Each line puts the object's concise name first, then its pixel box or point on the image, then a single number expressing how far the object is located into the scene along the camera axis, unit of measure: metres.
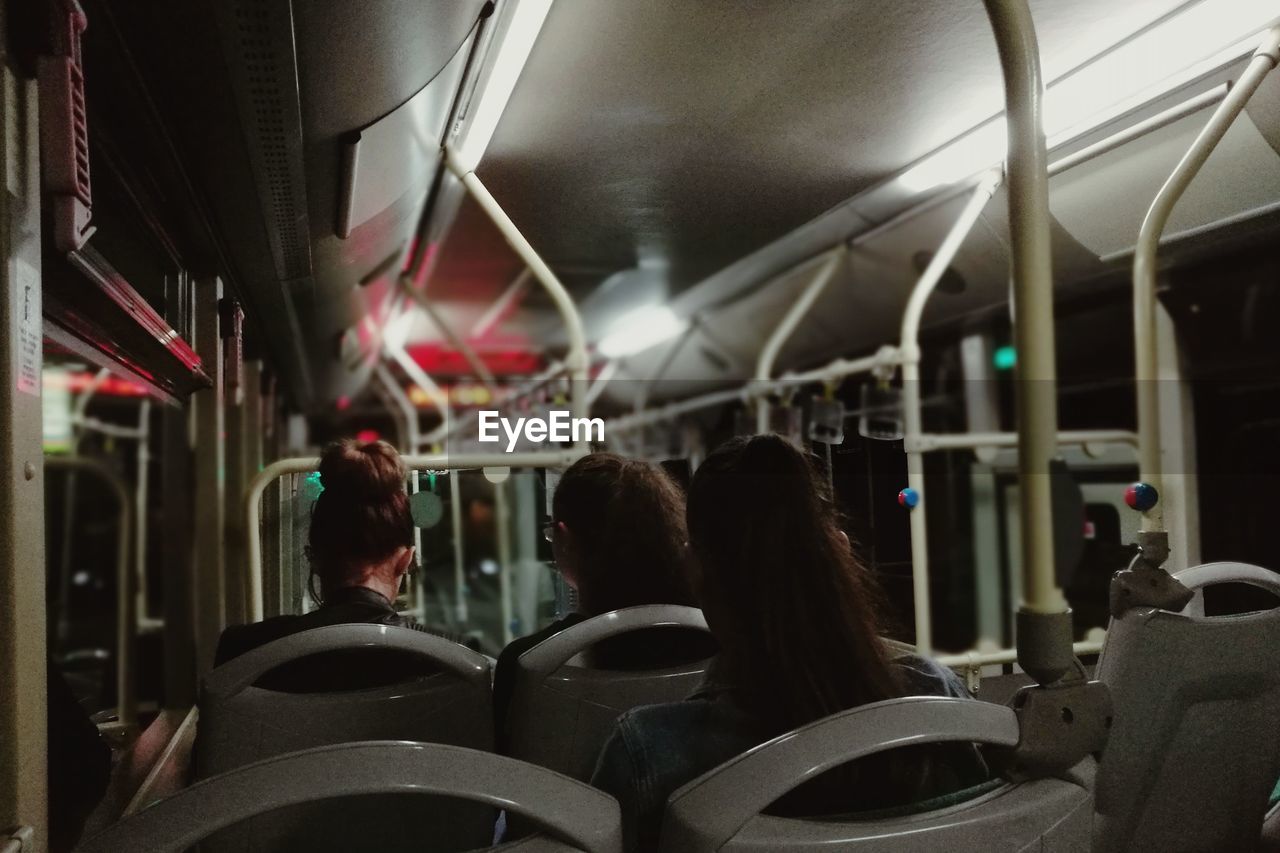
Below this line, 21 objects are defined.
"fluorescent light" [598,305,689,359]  4.24
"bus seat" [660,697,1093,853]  0.77
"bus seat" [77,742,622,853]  0.70
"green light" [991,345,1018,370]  3.98
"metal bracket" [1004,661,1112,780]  0.91
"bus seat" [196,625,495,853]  1.19
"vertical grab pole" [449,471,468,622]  3.76
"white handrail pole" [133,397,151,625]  4.70
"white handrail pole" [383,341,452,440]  3.51
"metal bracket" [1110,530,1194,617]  1.25
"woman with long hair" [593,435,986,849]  0.98
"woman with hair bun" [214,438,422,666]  1.71
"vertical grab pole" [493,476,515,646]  4.29
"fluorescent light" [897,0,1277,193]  1.69
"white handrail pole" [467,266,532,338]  4.87
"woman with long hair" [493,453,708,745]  1.68
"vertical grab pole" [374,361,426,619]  3.99
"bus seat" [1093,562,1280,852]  1.26
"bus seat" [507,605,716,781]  1.38
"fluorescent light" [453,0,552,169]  1.51
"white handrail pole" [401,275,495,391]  3.26
